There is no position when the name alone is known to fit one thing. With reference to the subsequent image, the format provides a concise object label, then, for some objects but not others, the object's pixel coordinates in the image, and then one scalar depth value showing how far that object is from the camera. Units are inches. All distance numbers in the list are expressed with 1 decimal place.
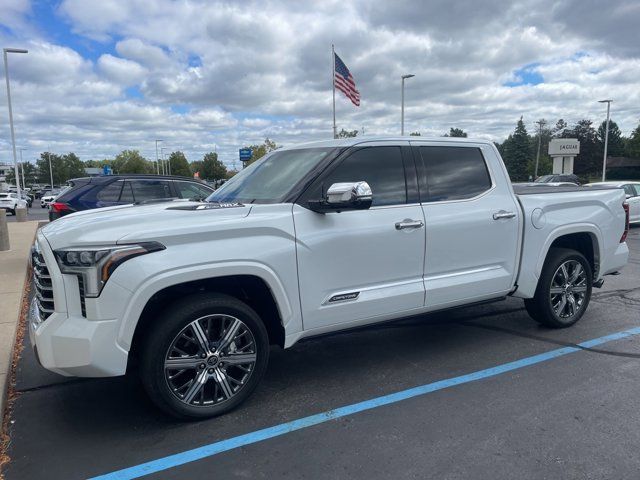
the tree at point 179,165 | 4011.6
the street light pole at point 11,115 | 951.6
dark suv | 351.6
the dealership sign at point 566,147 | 2405.3
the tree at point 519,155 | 3275.1
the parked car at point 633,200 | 626.2
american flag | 852.6
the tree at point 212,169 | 3570.4
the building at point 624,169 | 2842.0
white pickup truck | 122.7
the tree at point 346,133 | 1953.1
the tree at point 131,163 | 4225.4
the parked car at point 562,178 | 1211.2
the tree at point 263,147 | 2588.8
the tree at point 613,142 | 3380.9
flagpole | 858.1
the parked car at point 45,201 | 1531.4
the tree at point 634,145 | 2899.6
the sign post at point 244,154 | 1334.2
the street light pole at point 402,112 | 1073.5
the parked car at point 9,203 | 1331.9
